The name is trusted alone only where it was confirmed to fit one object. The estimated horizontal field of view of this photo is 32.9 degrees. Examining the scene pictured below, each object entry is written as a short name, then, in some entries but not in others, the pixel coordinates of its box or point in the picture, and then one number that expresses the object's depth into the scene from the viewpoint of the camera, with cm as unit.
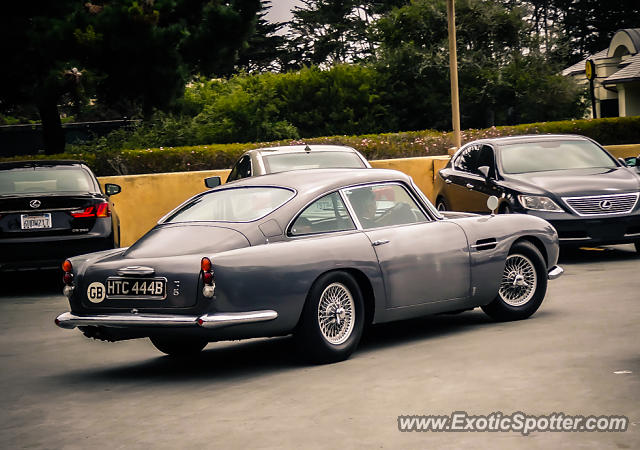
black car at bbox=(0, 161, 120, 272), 1295
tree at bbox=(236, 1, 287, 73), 7262
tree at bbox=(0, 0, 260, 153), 2445
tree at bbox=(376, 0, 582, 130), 4669
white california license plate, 1300
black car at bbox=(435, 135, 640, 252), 1347
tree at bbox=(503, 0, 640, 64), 7400
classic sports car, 738
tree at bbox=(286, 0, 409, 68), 7400
